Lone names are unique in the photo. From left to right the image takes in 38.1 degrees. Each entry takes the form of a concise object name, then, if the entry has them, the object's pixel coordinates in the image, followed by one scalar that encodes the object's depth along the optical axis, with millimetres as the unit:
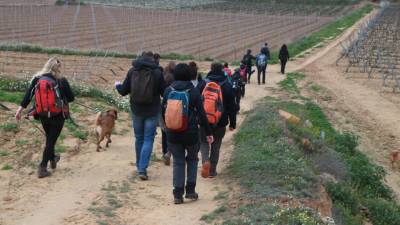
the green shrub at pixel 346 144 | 12529
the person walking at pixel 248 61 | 18705
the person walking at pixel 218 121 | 7801
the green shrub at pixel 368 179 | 10602
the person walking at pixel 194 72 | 6857
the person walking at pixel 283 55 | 23297
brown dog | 9336
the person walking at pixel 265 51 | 20891
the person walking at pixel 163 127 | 8711
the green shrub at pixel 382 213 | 8980
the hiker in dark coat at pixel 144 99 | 7496
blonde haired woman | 7500
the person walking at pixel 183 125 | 6562
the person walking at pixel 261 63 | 19812
